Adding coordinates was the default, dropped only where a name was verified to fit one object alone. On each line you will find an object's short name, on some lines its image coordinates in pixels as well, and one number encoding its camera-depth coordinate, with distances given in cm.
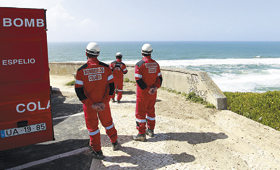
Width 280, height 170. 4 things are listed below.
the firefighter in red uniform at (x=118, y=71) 878
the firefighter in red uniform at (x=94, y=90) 417
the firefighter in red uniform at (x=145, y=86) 512
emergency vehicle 381
